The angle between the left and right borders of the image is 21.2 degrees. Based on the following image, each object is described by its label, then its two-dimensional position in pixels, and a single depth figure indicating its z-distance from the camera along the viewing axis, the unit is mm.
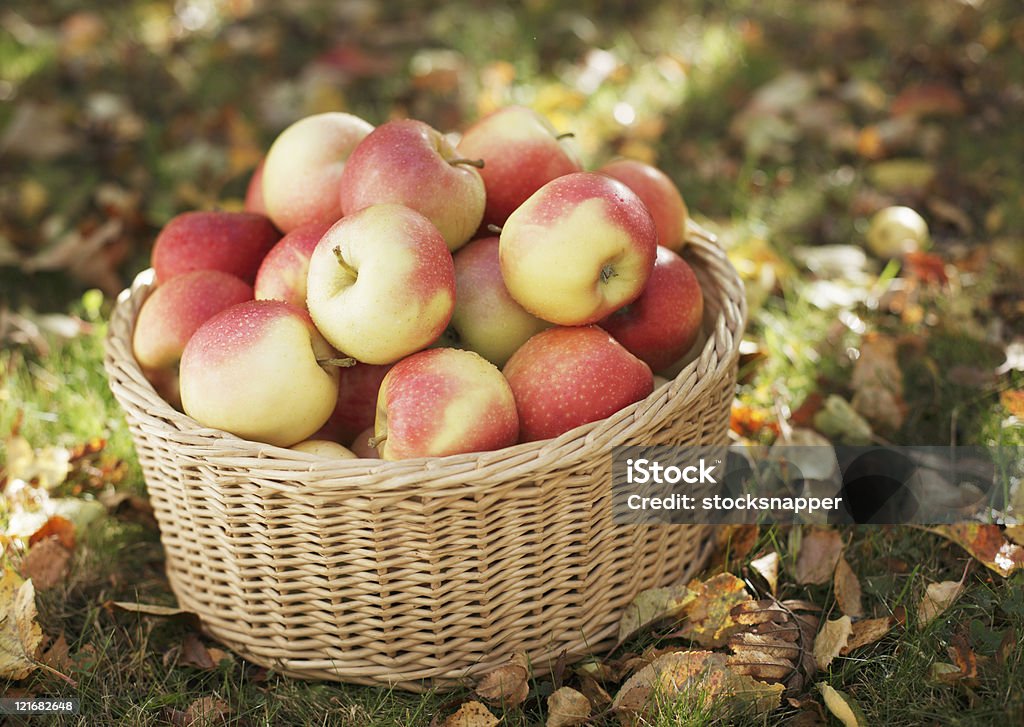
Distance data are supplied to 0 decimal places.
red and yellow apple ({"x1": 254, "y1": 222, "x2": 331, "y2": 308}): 1363
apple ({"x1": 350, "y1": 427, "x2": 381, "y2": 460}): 1345
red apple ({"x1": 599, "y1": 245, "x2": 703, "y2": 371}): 1377
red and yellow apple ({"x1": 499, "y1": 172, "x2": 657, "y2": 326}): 1318
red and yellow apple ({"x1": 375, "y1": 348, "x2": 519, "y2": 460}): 1294
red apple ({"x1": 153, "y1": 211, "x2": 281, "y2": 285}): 1418
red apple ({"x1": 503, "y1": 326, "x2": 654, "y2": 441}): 1318
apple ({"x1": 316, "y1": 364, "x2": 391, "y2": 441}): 1359
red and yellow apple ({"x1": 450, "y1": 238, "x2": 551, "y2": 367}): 1367
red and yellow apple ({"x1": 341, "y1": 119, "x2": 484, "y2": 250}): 1352
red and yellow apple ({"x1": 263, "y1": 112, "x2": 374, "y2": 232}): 1409
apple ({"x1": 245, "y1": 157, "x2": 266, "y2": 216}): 1460
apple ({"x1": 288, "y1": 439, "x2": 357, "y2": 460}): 1317
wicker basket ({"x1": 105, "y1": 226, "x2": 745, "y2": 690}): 1274
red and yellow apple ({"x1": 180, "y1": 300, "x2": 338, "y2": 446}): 1305
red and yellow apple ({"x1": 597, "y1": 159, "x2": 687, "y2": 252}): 1434
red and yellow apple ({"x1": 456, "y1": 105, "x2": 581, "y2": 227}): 1399
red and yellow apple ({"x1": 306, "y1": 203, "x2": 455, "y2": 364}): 1304
